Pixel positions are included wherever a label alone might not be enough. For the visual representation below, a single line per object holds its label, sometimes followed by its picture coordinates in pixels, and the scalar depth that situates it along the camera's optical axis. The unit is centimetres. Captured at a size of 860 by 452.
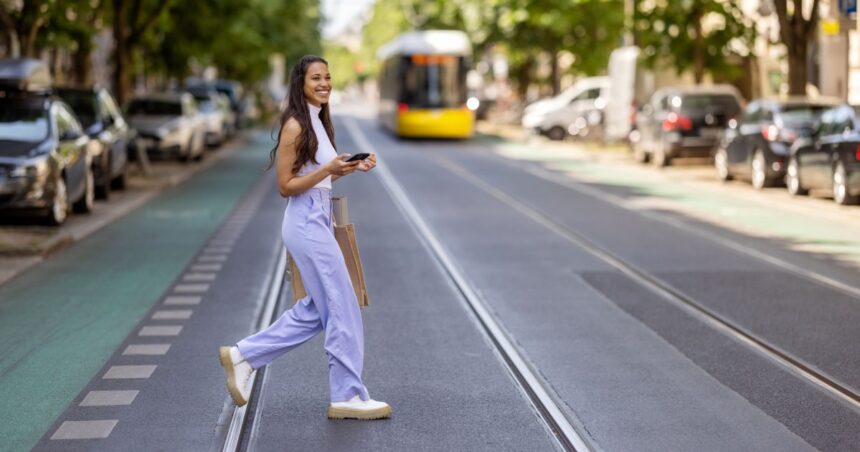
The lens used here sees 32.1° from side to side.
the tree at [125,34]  3434
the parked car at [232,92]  5372
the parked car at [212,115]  4128
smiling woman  712
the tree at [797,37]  2909
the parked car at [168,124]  3294
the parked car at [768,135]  2505
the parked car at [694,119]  3155
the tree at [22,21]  2638
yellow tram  4516
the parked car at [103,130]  2280
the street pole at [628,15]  3653
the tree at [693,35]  3500
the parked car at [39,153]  1725
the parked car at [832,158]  2083
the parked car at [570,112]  4747
